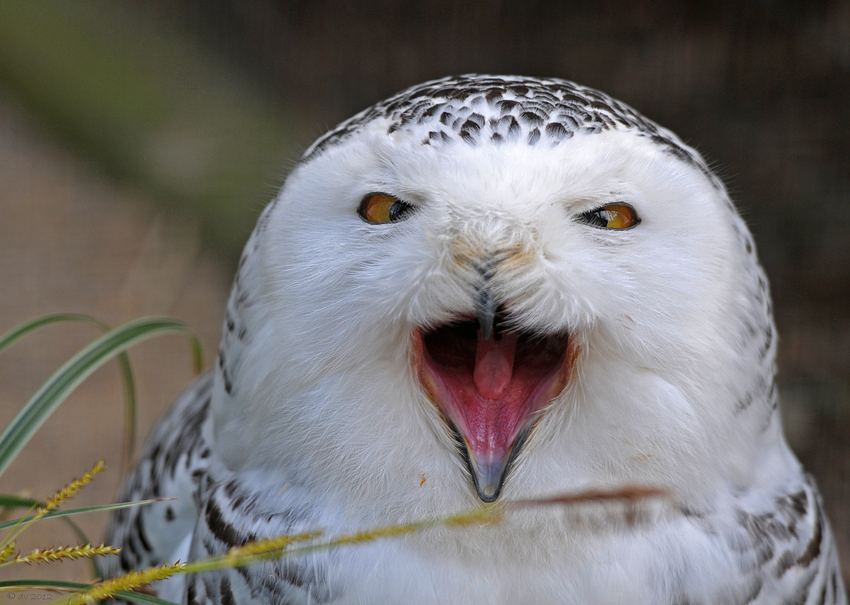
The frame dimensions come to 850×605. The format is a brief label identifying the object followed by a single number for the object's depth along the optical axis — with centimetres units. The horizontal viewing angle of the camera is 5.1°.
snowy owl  212
